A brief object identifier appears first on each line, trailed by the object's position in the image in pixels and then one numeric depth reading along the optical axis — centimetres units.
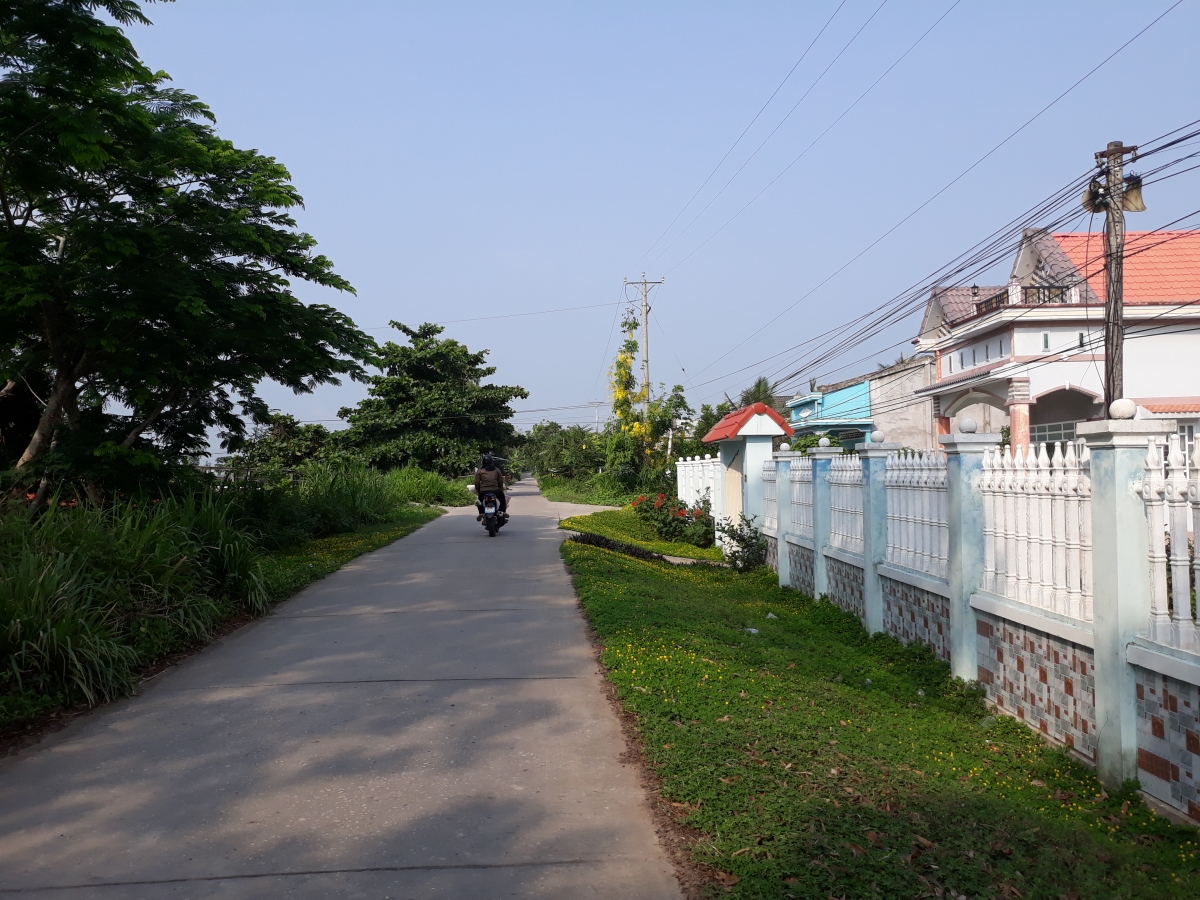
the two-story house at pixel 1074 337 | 2680
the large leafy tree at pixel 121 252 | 879
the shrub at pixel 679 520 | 1791
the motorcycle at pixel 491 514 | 1830
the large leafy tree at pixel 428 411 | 3953
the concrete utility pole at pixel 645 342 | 3706
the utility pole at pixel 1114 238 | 1622
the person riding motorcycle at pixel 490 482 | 1862
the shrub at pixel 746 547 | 1386
